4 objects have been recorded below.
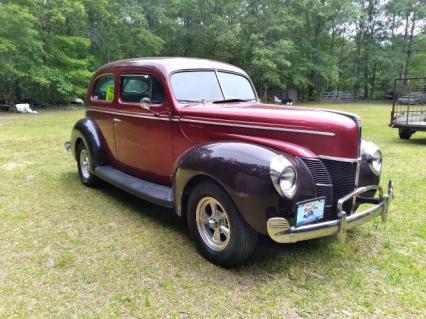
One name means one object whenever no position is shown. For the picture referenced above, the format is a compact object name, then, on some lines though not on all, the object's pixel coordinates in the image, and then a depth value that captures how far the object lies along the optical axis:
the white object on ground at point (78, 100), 22.41
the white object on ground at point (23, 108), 17.97
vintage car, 2.63
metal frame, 8.75
